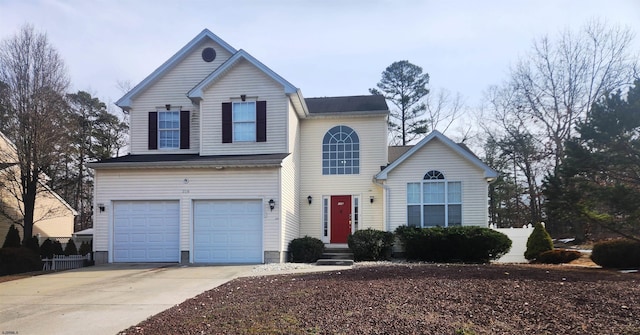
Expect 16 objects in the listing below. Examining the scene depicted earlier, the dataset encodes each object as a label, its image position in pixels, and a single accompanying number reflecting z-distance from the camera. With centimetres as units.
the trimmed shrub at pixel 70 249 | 1828
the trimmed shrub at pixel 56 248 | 1741
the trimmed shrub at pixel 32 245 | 1667
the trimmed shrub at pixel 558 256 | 1644
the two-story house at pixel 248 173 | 1597
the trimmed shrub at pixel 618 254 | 1370
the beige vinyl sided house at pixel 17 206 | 1891
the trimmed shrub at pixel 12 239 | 1703
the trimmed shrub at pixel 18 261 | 1530
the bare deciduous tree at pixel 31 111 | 1819
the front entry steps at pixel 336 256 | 1555
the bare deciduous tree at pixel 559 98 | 2898
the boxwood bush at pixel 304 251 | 1686
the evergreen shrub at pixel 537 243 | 1784
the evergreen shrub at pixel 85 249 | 1884
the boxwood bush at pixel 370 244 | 1695
